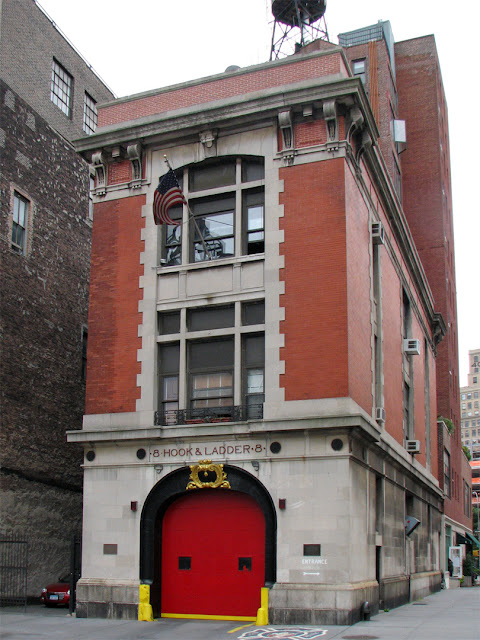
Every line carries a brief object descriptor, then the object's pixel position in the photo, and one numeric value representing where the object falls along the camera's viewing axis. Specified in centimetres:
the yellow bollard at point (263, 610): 1978
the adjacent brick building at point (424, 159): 5750
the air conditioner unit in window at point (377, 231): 2661
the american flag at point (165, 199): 2280
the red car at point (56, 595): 2552
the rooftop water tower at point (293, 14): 3617
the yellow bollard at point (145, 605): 2119
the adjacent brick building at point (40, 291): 2783
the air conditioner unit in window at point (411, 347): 3412
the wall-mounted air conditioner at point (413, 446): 3300
